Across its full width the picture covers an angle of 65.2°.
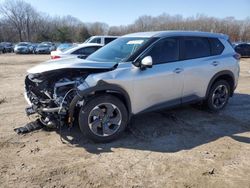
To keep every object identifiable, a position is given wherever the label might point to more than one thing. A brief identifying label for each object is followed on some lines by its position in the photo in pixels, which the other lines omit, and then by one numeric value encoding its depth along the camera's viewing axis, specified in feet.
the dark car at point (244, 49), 62.23
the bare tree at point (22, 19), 201.92
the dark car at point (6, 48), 99.19
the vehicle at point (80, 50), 27.15
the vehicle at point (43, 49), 89.28
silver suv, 10.07
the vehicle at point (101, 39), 42.59
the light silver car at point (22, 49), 90.62
